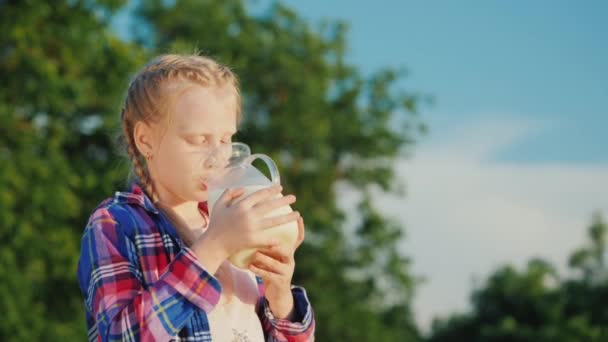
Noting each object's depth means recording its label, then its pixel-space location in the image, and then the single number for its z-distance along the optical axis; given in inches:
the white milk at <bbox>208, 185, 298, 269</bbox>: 90.5
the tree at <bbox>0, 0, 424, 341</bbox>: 527.8
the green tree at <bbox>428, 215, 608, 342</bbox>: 773.9
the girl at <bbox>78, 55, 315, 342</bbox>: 87.2
